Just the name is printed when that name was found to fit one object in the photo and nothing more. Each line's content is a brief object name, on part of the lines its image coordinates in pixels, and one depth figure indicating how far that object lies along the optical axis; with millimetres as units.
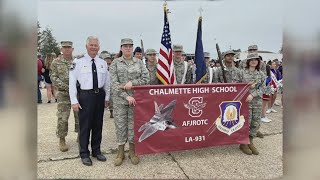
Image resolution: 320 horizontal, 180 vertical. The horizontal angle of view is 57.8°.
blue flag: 5348
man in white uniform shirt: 4172
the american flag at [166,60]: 5000
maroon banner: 4242
